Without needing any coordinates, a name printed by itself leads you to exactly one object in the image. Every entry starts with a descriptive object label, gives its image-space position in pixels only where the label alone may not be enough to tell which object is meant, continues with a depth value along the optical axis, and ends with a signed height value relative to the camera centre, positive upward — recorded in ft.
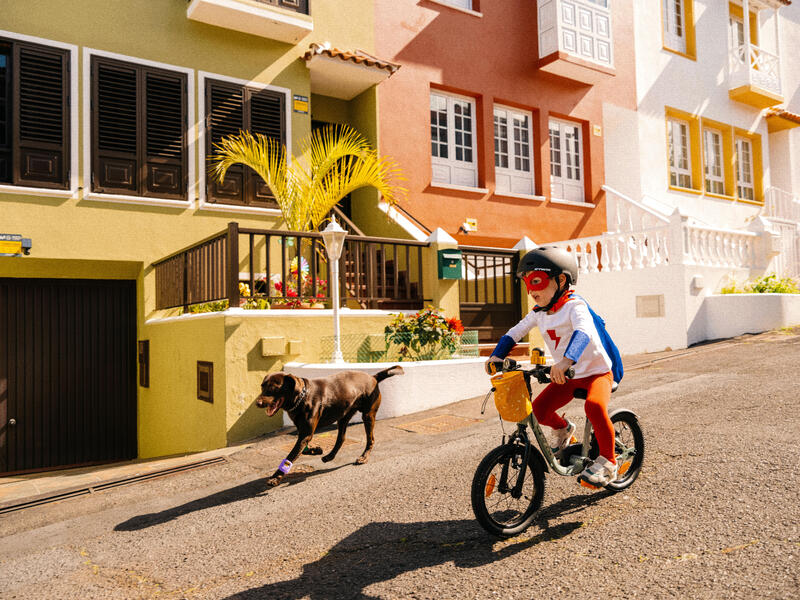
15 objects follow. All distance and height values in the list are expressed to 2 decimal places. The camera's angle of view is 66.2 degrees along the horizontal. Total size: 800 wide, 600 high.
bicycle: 11.44 -2.87
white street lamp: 26.27 +3.36
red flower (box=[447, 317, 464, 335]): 29.27 +0.16
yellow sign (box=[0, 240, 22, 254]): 29.91 +4.64
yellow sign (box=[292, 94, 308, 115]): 38.96 +14.60
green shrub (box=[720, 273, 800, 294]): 40.01 +2.24
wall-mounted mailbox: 31.94 +3.46
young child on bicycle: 12.09 -0.28
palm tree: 33.94 +9.12
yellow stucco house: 30.94 +8.11
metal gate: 35.09 +1.19
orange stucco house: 43.09 +17.06
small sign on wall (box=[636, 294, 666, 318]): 38.47 +1.13
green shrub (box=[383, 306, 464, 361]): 27.94 -0.29
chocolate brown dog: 16.31 -1.90
